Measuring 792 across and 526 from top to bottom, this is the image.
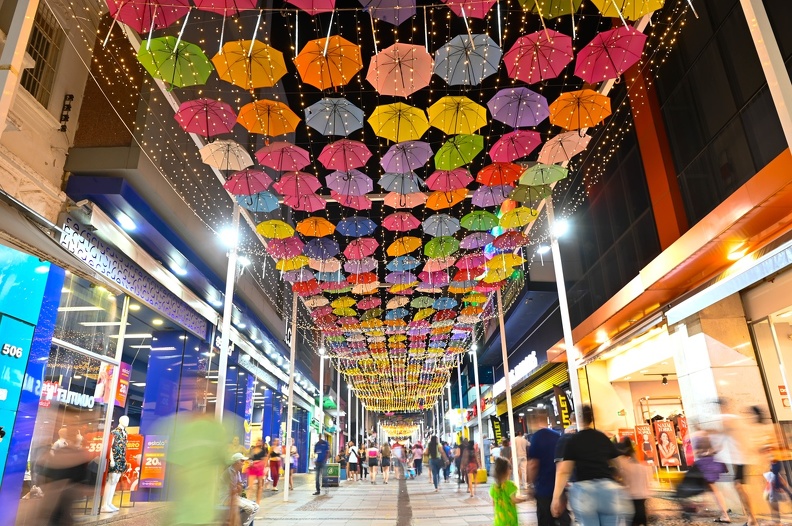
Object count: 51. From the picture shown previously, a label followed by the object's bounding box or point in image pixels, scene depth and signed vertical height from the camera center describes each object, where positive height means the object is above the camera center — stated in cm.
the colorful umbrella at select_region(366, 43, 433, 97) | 690 +489
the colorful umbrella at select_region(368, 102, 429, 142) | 789 +475
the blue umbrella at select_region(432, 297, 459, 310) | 1652 +437
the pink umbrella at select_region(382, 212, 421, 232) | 1106 +458
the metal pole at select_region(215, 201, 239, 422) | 922 +229
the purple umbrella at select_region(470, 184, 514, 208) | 987 +454
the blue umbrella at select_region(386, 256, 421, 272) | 1367 +462
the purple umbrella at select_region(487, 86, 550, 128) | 776 +488
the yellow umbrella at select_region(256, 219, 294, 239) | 1065 +439
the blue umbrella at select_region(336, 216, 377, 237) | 1131 +465
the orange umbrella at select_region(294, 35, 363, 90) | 671 +484
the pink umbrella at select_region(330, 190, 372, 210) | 998 +455
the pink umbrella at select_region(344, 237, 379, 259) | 1215 +451
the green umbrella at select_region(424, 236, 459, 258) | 1194 +440
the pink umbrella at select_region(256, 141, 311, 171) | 859 +468
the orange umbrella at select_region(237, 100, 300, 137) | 762 +473
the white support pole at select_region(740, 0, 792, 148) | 445 +315
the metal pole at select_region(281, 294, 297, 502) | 1223 +86
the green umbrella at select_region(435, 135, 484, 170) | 846 +462
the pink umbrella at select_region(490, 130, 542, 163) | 845 +470
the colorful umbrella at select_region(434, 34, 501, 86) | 682 +497
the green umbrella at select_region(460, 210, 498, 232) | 1123 +462
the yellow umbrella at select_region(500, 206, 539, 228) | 1053 +441
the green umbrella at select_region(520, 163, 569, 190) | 920 +457
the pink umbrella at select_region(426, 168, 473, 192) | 942 +460
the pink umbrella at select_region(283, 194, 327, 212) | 989 +454
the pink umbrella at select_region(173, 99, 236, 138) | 759 +474
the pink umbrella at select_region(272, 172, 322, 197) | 939 +464
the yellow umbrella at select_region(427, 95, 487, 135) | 786 +482
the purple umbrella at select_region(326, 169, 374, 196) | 960 +471
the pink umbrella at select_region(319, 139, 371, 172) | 861 +467
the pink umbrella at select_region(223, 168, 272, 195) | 903 +451
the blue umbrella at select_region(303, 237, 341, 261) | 1171 +434
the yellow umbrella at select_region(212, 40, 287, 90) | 665 +479
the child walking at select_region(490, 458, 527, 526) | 543 -51
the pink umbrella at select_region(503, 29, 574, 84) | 679 +496
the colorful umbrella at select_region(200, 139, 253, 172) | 873 +480
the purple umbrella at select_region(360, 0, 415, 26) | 641 +514
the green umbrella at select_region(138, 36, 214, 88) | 671 +493
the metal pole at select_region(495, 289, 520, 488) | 1404 +134
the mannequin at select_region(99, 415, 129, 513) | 930 -15
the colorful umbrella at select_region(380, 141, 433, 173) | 885 +477
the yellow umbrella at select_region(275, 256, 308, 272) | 1221 +420
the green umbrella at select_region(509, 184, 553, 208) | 972 +447
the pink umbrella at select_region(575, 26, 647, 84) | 675 +492
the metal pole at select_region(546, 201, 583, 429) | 1022 +271
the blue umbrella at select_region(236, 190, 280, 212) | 1009 +466
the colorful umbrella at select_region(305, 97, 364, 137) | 786 +491
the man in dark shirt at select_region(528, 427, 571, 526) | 514 -24
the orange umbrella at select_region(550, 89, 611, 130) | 775 +478
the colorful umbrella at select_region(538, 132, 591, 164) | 874 +479
